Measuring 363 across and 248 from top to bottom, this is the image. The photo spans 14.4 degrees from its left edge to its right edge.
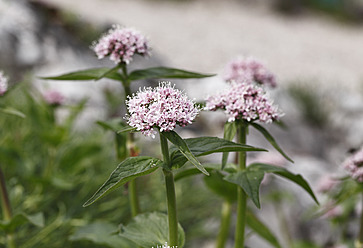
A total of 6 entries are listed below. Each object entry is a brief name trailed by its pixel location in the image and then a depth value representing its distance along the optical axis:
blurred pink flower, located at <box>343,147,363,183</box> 0.92
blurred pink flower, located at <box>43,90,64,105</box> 1.08
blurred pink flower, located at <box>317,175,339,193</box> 1.05
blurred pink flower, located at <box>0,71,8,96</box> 0.90
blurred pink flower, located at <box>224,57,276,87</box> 0.98
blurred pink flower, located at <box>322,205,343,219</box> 1.05
